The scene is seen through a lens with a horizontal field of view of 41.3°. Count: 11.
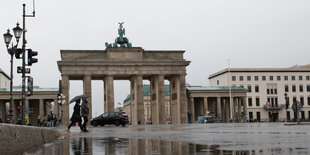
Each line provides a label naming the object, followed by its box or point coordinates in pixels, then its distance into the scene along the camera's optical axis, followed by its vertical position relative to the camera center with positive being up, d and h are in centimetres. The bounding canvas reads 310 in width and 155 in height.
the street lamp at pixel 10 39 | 2219 +388
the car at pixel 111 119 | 4538 -105
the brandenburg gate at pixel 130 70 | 6725 +658
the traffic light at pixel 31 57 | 2184 +285
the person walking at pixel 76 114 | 2286 -21
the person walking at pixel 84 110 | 2247 +0
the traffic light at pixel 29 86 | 2478 +151
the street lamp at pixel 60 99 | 4032 +113
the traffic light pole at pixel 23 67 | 2260 +235
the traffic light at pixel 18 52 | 2260 +324
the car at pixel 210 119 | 6712 -188
